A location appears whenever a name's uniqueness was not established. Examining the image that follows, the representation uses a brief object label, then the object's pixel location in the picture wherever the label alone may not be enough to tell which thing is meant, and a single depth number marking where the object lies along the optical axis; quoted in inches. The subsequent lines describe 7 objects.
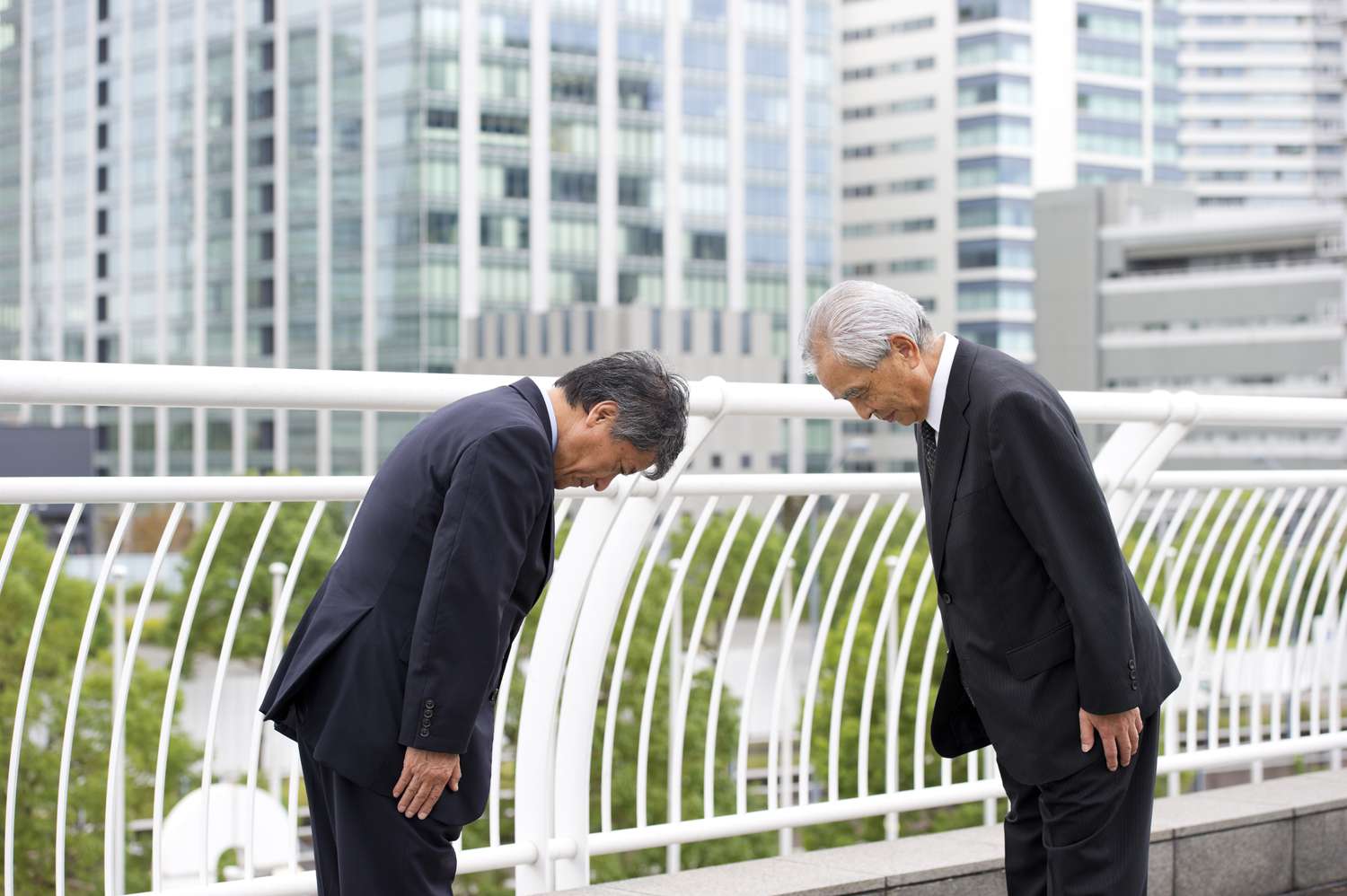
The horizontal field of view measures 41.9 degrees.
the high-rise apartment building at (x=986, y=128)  4677.7
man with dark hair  105.7
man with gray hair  120.0
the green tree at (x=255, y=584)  1466.5
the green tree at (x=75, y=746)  924.6
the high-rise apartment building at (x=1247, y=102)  6422.2
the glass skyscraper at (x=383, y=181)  3324.3
